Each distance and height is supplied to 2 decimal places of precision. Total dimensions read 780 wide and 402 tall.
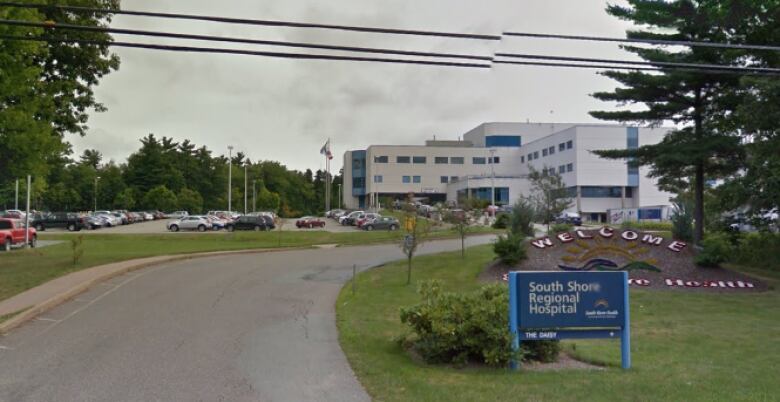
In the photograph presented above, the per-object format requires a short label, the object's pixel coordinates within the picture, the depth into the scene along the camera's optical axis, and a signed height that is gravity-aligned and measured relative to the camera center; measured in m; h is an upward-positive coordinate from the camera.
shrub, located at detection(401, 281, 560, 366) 7.54 -1.57
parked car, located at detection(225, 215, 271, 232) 54.38 -1.08
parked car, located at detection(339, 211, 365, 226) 65.94 -0.84
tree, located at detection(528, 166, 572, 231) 34.80 +0.95
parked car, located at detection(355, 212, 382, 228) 56.81 -0.72
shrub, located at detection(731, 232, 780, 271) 22.52 -1.58
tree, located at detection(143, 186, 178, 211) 98.06 +2.12
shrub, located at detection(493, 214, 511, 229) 48.91 -0.88
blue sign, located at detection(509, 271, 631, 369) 7.59 -1.24
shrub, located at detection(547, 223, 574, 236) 24.09 -0.70
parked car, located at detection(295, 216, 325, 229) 62.66 -1.23
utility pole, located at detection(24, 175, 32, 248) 31.23 -1.19
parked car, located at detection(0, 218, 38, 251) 30.26 -1.15
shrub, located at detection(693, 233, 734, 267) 19.36 -1.44
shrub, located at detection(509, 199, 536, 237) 24.30 -0.35
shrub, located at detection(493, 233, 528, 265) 20.17 -1.33
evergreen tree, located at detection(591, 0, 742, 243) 20.59 +4.41
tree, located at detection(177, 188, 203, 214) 101.50 +1.85
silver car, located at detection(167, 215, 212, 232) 56.53 -1.23
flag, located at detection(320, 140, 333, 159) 92.07 +9.84
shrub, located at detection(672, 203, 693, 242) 23.95 -0.58
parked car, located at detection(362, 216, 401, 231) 53.72 -1.14
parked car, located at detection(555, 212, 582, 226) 57.71 -0.66
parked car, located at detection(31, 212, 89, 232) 55.75 -0.93
